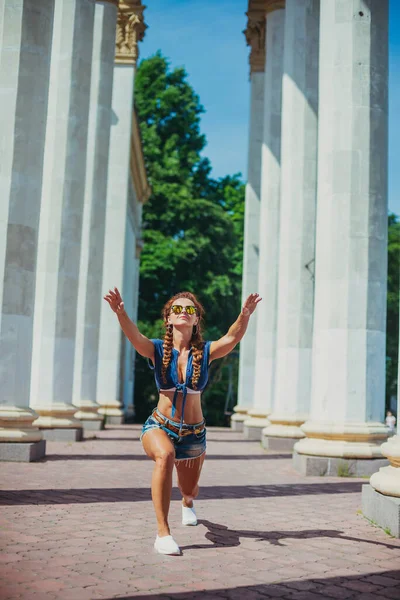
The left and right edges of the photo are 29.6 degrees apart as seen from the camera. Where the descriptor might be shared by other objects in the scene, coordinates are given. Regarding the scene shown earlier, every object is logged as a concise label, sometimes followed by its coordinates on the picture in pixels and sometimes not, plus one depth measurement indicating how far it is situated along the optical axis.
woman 7.43
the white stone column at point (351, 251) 13.67
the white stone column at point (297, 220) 20.09
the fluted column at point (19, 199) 14.27
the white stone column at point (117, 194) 32.75
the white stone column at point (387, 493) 8.38
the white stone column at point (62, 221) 19.58
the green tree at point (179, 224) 51.84
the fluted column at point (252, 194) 32.19
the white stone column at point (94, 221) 26.08
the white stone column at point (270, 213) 26.44
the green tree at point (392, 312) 56.47
